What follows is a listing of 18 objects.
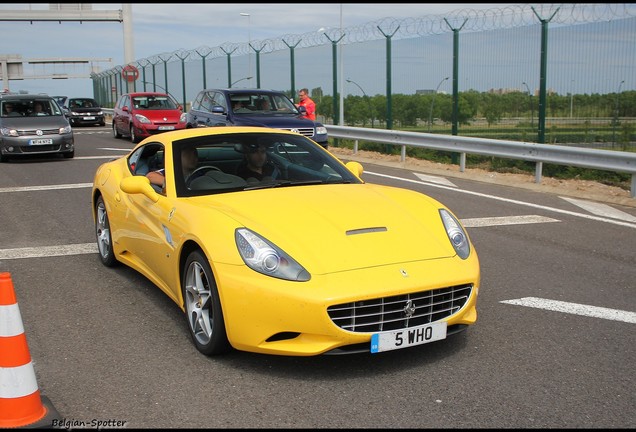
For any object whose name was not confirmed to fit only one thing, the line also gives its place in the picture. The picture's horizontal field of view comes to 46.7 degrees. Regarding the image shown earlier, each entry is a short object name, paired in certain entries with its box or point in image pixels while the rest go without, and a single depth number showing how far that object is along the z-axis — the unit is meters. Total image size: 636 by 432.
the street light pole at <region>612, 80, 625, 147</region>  13.06
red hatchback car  22.84
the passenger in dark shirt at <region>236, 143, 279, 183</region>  5.75
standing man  20.52
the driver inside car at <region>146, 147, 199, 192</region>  5.63
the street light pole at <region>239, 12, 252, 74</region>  28.01
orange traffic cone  3.61
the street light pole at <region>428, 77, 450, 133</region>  17.16
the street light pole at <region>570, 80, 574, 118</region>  13.99
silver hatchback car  17.09
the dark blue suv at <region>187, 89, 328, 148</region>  16.61
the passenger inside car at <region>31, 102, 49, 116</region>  18.23
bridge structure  45.50
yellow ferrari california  4.20
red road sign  41.50
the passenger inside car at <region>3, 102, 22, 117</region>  17.91
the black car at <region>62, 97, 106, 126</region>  35.19
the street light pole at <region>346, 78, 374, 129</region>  20.34
